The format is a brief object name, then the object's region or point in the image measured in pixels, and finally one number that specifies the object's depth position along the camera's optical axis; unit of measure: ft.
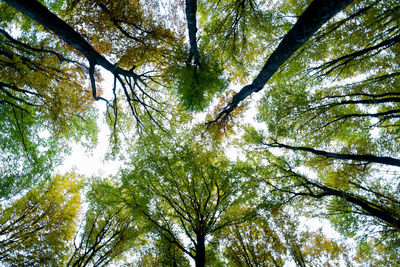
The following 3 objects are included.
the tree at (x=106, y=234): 23.32
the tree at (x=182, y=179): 21.67
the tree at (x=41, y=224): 21.07
